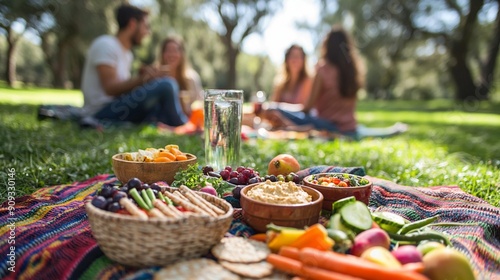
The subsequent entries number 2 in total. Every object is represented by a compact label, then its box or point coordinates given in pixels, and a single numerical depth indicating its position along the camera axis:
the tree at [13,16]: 10.18
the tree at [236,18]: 18.46
